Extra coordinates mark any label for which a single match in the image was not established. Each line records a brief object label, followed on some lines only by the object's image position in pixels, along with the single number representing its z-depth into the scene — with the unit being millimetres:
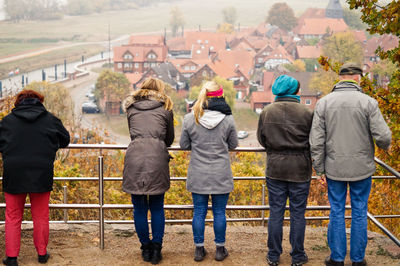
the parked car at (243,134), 70588
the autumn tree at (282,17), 139000
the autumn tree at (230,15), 162625
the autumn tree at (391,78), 5988
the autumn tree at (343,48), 97475
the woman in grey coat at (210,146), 3750
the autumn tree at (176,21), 153125
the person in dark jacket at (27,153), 3562
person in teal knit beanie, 3678
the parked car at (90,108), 86000
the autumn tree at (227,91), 83069
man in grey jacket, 3531
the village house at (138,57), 111000
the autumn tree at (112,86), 87938
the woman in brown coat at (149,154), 3656
